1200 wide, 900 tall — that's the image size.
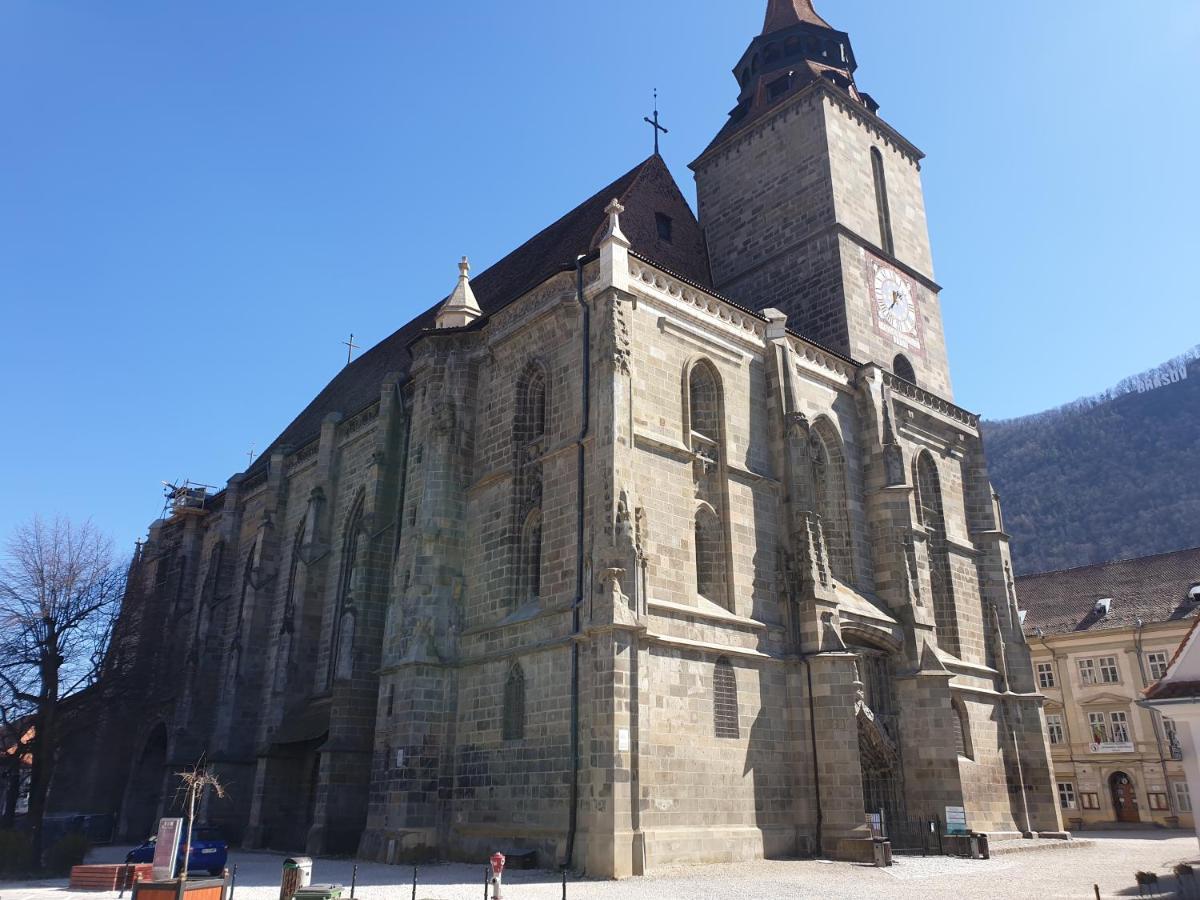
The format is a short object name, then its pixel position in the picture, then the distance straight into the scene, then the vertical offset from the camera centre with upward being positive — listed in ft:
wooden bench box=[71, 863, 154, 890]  50.93 -3.24
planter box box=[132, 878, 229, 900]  31.65 -2.44
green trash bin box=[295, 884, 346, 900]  33.37 -2.65
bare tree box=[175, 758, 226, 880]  84.37 +2.45
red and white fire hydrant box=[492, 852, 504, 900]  38.45 -2.17
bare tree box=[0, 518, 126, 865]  80.64 +14.31
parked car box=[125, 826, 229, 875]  58.79 -2.53
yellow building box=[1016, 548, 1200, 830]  113.29 +15.95
